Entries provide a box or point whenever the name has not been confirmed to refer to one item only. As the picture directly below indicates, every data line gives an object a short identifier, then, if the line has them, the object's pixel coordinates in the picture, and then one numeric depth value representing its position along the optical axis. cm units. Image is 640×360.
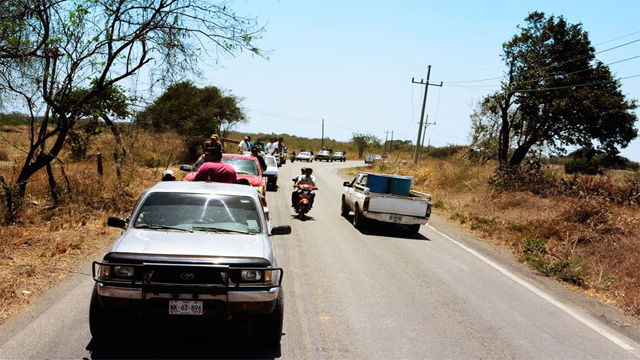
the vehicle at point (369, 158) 6168
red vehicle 1351
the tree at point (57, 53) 1062
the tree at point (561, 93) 2823
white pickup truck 1359
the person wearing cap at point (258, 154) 1727
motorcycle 1436
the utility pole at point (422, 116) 4006
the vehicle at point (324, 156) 7000
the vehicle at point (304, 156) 6175
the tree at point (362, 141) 10512
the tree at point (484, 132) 4788
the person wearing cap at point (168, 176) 879
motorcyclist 1512
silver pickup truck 461
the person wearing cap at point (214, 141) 1046
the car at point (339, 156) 7406
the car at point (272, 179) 2077
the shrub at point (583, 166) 4956
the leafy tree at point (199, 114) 1494
